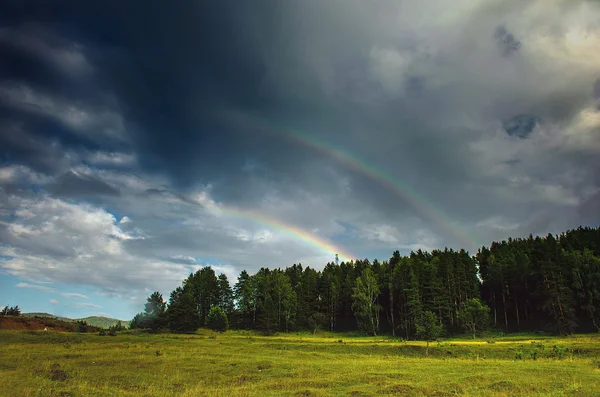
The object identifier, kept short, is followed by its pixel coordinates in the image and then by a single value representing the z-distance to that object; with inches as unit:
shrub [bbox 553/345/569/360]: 1841.9
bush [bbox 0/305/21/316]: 3949.6
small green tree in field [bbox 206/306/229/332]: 4042.8
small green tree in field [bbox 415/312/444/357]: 3398.1
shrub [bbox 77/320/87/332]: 3652.8
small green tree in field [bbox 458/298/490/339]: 3472.0
